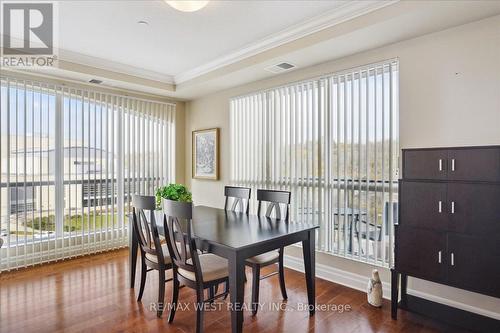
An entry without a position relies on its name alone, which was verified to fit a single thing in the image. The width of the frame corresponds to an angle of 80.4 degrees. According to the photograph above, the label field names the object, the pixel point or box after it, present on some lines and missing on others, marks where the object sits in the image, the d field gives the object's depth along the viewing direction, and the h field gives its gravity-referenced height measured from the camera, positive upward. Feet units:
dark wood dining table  6.73 -1.80
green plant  9.99 -0.86
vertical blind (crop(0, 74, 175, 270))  12.13 +0.14
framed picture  16.11 +0.82
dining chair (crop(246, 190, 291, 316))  8.74 -2.75
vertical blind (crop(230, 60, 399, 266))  9.72 +0.54
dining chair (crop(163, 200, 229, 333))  7.26 -2.55
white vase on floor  9.09 -3.82
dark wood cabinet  6.89 -1.33
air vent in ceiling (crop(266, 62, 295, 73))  11.49 +4.01
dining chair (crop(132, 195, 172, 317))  8.54 -2.31
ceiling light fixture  7.18 +4.00
